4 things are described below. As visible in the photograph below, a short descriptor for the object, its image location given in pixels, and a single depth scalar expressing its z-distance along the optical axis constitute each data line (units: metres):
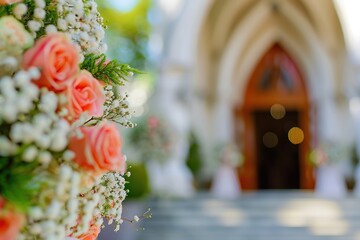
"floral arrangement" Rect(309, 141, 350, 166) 11.77
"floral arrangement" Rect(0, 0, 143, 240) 1.19
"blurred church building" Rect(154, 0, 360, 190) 12.88
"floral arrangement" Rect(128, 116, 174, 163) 10.09
